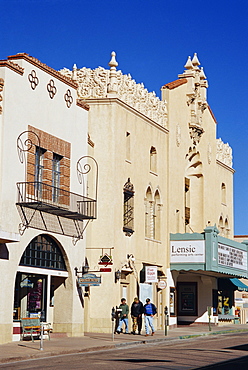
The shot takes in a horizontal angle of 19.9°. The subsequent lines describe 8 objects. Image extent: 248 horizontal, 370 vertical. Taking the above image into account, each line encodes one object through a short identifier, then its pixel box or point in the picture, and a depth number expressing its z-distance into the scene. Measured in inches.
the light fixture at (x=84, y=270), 1174.6
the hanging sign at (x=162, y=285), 1292.2
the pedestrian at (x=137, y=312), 1232.8
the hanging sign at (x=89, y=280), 1110.4
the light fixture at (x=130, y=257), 1317.7
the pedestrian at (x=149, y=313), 1217.4
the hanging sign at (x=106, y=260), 1245.7
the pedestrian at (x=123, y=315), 1228.5
